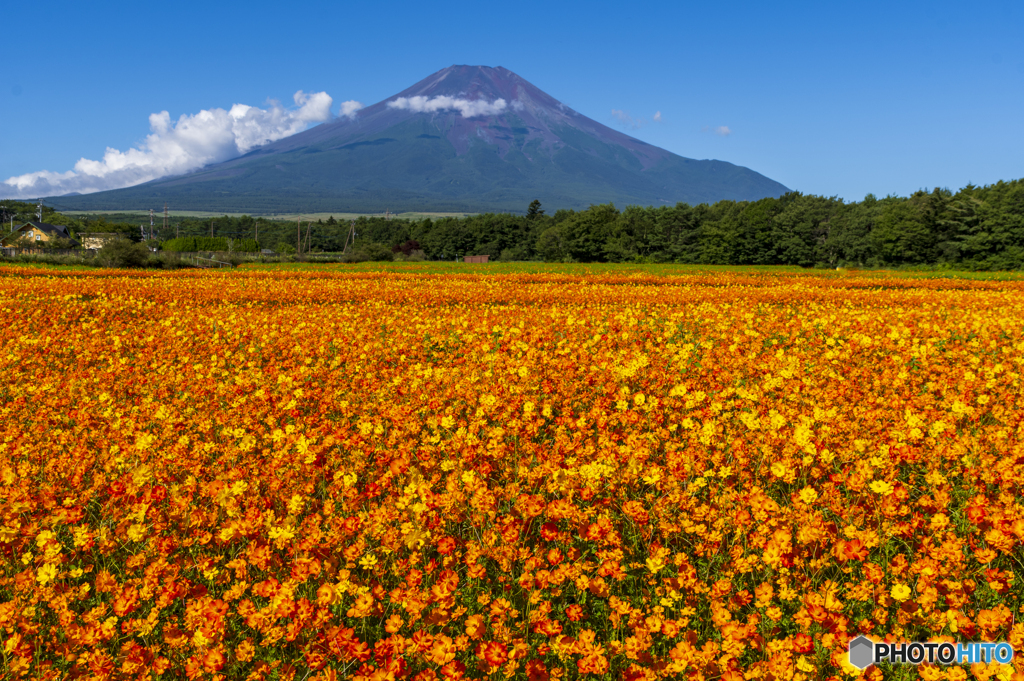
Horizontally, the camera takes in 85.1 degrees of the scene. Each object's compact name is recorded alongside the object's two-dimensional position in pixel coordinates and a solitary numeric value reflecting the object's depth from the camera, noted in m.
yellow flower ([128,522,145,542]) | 2.96
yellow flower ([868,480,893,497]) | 3.28
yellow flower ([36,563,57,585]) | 2.66
